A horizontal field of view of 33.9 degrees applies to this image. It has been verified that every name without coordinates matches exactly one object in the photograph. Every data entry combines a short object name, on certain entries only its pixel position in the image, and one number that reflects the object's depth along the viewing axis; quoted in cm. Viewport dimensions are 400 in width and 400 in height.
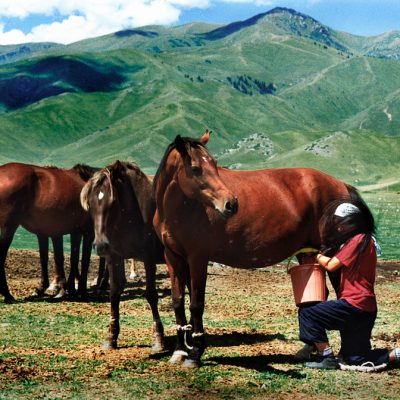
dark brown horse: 1034
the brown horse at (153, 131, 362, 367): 905
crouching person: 900
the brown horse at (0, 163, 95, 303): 1573
